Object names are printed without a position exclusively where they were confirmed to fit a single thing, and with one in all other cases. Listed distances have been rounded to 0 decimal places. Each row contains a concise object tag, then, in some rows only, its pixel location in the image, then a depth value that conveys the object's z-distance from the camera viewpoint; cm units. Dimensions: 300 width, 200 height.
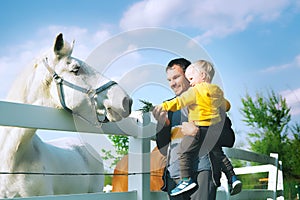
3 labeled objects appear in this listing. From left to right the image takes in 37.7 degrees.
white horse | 236
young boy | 211
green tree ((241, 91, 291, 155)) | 1485
